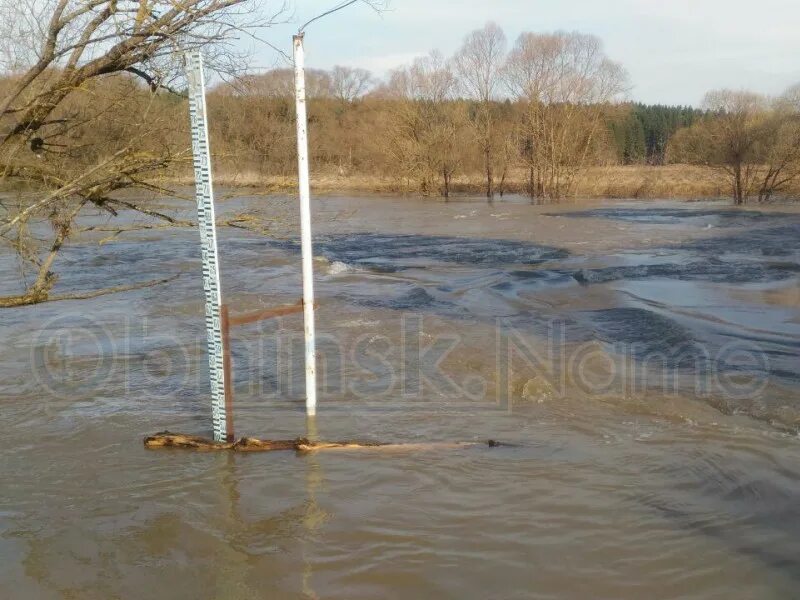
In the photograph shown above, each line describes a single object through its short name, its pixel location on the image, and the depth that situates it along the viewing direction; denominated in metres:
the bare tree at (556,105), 41.31
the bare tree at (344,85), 56.20
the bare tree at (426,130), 47.81
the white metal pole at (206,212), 5.14
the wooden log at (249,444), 5.94
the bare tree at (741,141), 34.69
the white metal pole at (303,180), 5.60
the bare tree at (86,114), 5.65
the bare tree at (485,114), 46.60
